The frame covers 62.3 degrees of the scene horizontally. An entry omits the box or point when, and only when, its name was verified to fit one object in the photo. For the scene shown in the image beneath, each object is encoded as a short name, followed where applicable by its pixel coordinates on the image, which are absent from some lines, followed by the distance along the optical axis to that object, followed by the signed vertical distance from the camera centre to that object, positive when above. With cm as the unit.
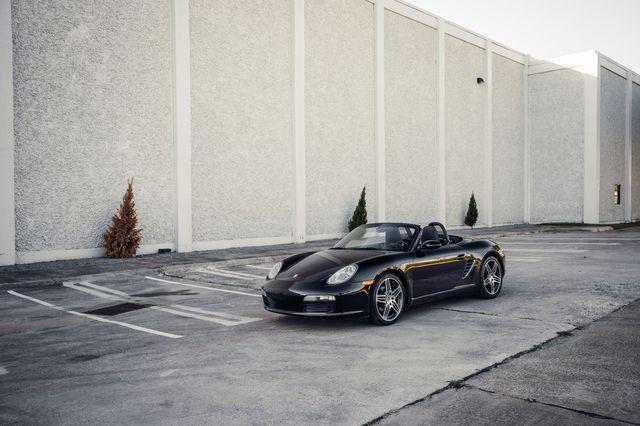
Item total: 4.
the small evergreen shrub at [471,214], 2706 -29
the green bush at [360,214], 2059 -19
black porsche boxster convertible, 607 -82
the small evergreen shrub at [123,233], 1387 -58
